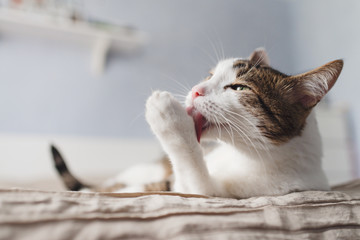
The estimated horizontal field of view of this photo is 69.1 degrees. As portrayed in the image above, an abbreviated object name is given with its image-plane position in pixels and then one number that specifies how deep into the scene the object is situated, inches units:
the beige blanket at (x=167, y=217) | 13.2
